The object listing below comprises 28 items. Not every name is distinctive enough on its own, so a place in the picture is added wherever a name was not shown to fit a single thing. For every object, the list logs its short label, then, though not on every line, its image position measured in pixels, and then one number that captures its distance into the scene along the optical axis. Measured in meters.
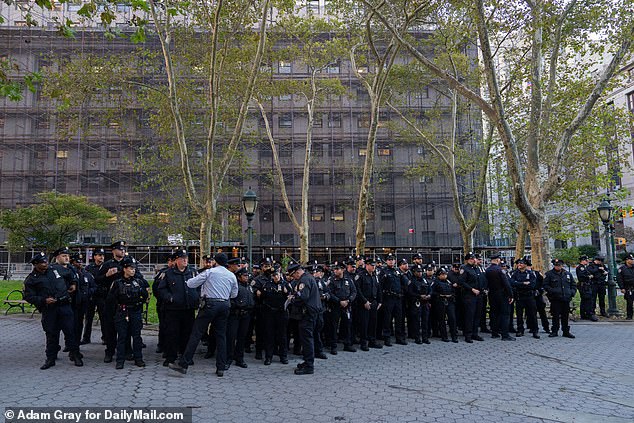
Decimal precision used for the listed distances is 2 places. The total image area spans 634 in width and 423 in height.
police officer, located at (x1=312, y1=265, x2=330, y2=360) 8.73
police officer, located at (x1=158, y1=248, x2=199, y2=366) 7.62
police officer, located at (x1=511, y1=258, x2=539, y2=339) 10.78
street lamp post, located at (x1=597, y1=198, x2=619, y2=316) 14.23
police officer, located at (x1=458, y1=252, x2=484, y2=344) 10.41
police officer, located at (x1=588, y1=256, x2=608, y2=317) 14.16
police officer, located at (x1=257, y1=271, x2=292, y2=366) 8.35
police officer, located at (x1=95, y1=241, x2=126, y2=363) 8.00
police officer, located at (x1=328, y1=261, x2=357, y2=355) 9.15
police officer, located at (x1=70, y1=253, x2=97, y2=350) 8.83
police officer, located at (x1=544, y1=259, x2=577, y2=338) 10.90
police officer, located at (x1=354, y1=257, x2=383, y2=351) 9.52
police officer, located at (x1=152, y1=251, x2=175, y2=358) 7.78
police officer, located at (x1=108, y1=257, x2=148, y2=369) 7.53
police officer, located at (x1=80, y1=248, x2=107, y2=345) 8.95
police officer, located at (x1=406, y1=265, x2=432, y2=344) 10.24
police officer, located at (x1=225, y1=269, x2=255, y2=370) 7.93
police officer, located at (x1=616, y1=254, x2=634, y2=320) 13.48
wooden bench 13.44
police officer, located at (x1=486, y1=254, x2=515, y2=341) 10.57
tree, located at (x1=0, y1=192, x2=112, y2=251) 25.14
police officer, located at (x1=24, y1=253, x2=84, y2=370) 7.49
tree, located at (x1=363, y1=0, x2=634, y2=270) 12.82
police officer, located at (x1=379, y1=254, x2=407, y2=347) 9.88
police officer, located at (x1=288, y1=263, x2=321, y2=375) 7.41
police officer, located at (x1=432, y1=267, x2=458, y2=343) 10.39
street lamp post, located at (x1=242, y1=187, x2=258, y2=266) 12.18
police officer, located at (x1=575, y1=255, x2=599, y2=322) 13.75
